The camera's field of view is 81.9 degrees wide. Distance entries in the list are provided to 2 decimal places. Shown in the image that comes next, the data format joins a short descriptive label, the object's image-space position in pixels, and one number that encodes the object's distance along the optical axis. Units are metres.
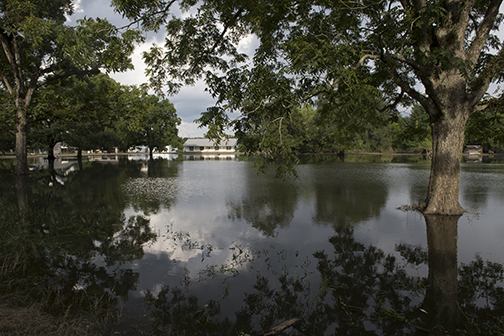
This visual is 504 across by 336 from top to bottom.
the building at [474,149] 62.78
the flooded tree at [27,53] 17.41
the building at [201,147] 93.69
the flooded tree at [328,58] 7.40
